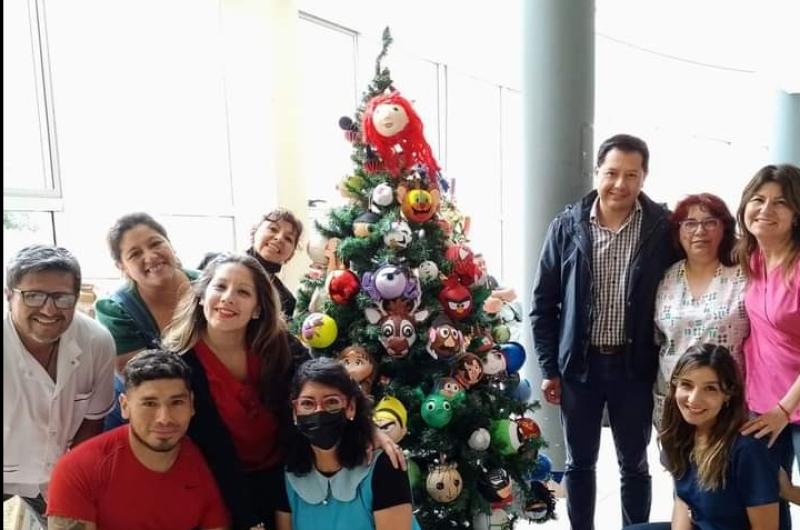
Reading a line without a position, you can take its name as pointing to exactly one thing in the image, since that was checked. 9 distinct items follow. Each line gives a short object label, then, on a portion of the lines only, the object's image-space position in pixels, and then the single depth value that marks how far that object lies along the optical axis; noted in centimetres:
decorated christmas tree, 220
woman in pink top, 184
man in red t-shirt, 158
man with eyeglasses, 166
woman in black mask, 172
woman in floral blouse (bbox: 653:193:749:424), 197
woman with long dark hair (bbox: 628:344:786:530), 170
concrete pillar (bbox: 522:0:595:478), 316
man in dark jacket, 214
